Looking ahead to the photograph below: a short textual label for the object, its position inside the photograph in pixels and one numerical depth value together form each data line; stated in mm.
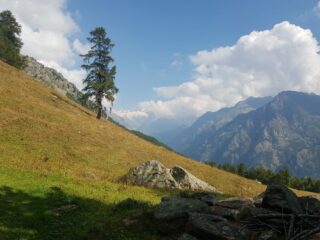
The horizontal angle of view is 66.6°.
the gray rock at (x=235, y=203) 11999
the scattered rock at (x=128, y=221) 11217
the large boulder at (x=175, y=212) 10657
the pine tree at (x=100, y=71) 47721
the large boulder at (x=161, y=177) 22365
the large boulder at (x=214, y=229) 9390
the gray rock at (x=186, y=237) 9582
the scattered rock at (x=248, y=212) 10708
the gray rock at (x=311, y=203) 11668
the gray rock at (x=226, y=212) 11010
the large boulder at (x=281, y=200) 10647
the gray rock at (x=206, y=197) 13052
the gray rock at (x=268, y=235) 9387
